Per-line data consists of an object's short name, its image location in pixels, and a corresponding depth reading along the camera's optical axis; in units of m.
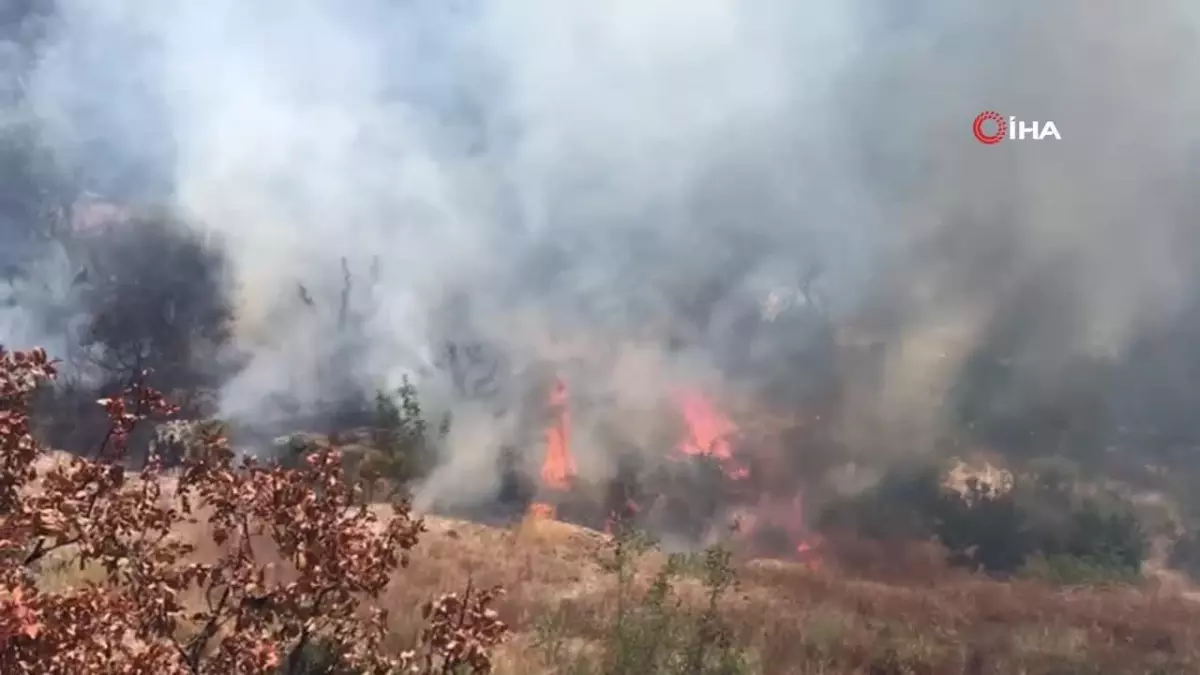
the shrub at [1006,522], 21.41
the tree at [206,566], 4.44
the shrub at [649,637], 8.73
